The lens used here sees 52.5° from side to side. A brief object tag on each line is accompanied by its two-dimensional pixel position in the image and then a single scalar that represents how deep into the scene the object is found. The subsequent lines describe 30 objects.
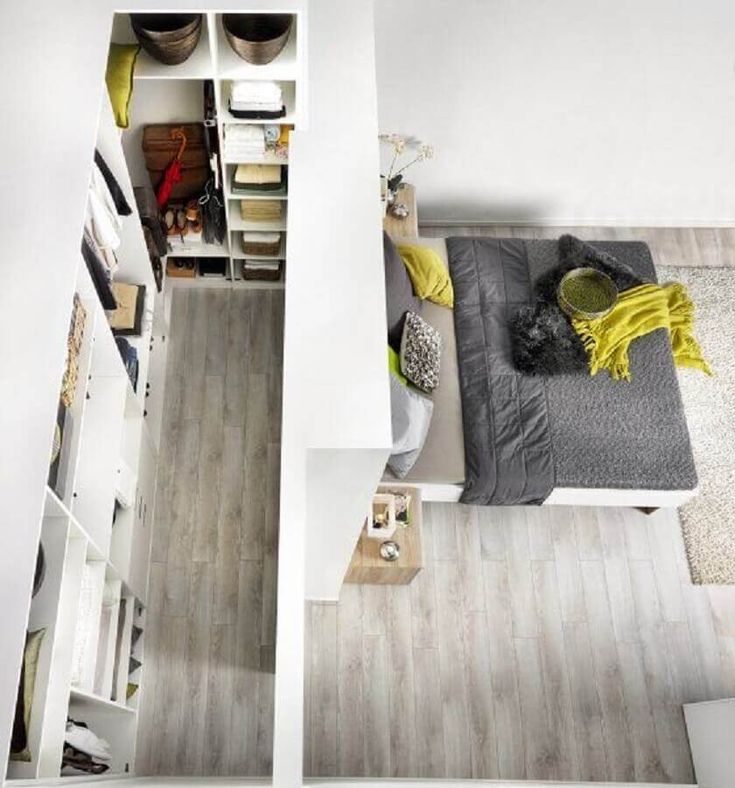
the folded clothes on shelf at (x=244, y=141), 2.93
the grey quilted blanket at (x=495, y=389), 3.13
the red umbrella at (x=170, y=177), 3.07
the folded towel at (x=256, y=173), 3.08
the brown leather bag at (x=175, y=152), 3.07
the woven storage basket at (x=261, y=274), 3.74
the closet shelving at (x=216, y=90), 2.68
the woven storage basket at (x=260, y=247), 3.51
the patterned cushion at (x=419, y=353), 3.06
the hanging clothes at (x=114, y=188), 2.58
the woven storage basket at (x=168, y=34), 2.53
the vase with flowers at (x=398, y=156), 3.54
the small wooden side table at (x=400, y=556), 3.05
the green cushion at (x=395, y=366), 2.99
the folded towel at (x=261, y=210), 3.25
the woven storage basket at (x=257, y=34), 2.58
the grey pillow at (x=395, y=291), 3.09
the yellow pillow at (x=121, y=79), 2.55
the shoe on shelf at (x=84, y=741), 2.23
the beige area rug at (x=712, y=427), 3.51
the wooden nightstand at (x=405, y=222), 3.70
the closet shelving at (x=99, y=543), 1.99
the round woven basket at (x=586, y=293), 3.33
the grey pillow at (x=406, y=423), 2.82
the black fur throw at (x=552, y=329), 3.27
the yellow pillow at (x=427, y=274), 3.37
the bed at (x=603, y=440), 3.15
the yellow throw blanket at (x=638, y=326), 3.33
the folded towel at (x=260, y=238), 3.46
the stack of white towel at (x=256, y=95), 2.77
